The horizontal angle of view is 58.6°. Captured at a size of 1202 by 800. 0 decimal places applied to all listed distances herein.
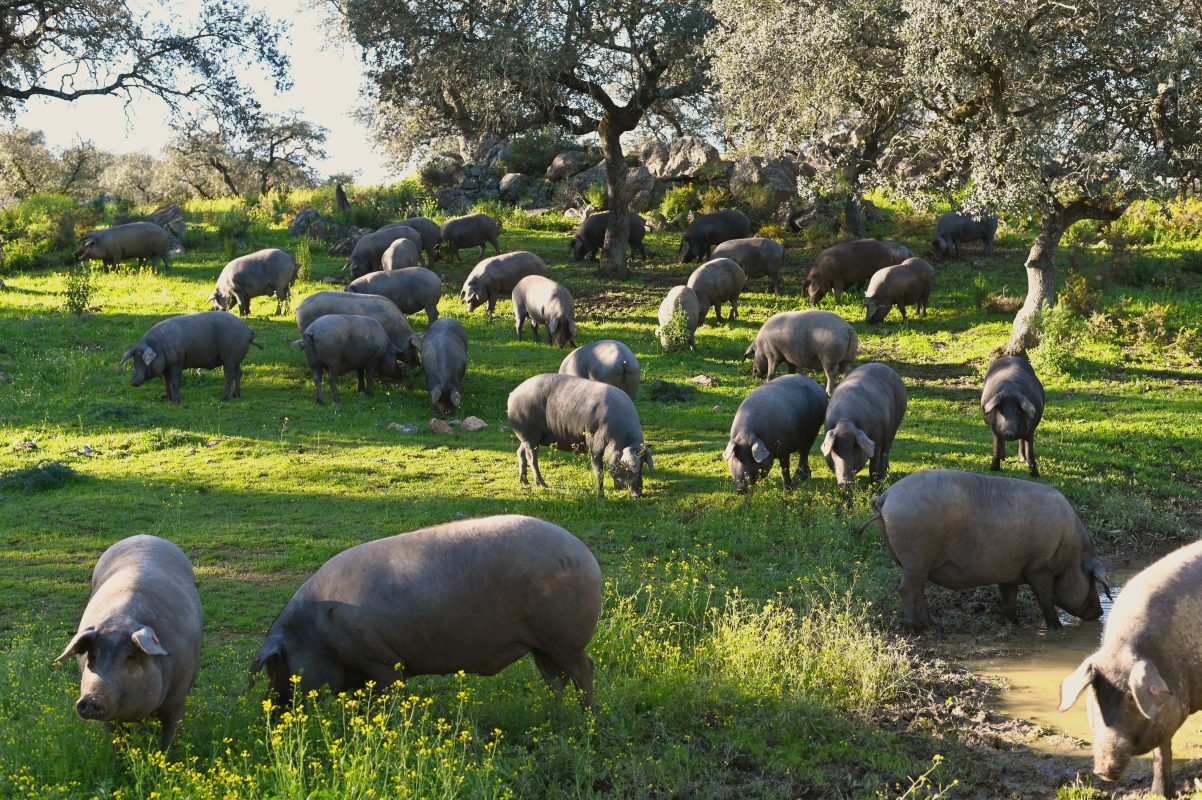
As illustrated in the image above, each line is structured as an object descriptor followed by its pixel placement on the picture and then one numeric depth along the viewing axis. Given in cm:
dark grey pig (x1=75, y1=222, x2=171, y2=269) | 2767
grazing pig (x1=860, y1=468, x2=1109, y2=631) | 1003
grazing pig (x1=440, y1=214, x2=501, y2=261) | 2962
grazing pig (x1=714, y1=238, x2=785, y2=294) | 2559
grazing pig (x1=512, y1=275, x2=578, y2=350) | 2150
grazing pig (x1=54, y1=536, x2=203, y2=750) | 643
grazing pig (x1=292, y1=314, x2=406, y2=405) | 1802
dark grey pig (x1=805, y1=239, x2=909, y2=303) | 2455
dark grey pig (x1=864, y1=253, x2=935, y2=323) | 2297
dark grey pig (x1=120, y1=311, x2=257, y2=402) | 1794
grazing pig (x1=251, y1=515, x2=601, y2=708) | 744
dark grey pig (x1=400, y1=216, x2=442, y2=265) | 2920
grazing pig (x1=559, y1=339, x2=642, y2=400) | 1673
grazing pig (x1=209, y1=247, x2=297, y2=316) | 2338
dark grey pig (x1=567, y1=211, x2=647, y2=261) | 2914
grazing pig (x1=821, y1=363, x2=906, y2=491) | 1323
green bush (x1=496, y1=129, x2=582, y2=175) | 3791
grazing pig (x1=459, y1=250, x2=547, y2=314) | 2439
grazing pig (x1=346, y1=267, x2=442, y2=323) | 2273
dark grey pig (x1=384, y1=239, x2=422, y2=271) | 2495
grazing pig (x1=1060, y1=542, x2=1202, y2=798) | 670
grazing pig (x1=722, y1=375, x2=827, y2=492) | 1366
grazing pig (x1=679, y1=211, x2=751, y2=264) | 2895
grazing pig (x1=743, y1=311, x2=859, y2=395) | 1828
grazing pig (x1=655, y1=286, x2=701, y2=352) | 2127
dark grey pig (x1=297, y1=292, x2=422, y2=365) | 1956
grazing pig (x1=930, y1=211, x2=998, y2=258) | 2727
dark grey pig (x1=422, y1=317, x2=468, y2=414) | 1772
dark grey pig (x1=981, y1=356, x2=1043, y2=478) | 1416
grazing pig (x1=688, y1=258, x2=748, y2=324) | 2286
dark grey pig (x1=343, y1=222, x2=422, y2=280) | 2630
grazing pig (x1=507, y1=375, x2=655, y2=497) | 1360
